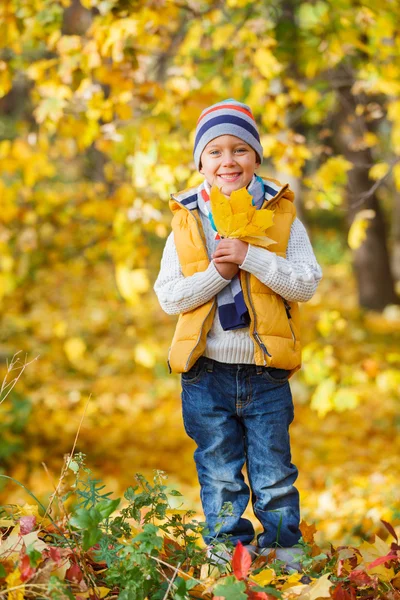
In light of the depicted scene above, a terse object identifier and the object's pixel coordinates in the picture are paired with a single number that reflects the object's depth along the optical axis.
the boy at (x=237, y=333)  4.87
